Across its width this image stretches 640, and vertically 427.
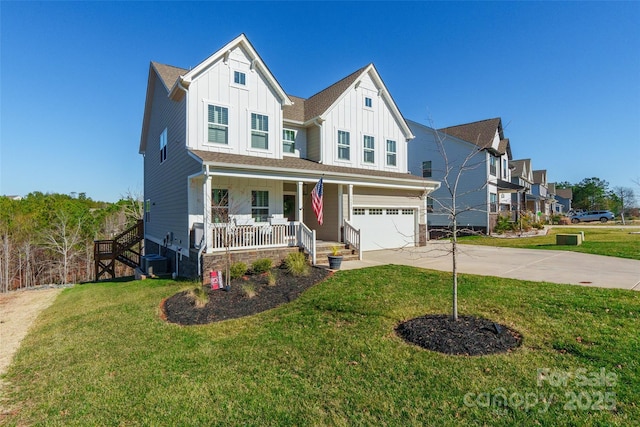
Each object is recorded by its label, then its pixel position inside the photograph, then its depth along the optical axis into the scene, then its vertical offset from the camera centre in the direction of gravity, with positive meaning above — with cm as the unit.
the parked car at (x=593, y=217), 4504 -26
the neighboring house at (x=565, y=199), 7175 +379
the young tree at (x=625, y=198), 4930 +308
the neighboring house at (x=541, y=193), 4438 +370
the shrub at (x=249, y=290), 860 -208
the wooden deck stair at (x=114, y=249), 1966 -210
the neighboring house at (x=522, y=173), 4112 +586
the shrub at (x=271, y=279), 952 -195
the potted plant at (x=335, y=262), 1104 -162
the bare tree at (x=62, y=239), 2733 -211
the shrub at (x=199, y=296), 813 -219
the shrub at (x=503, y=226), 2484 -84
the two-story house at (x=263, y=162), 1198 +252
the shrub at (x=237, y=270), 1034 -178
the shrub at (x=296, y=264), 1039 -168
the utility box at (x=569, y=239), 1648 -130
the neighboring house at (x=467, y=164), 2531 +438
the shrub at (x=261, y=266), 1095 -174
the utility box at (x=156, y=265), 1420 -224
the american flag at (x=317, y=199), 1208 +66
